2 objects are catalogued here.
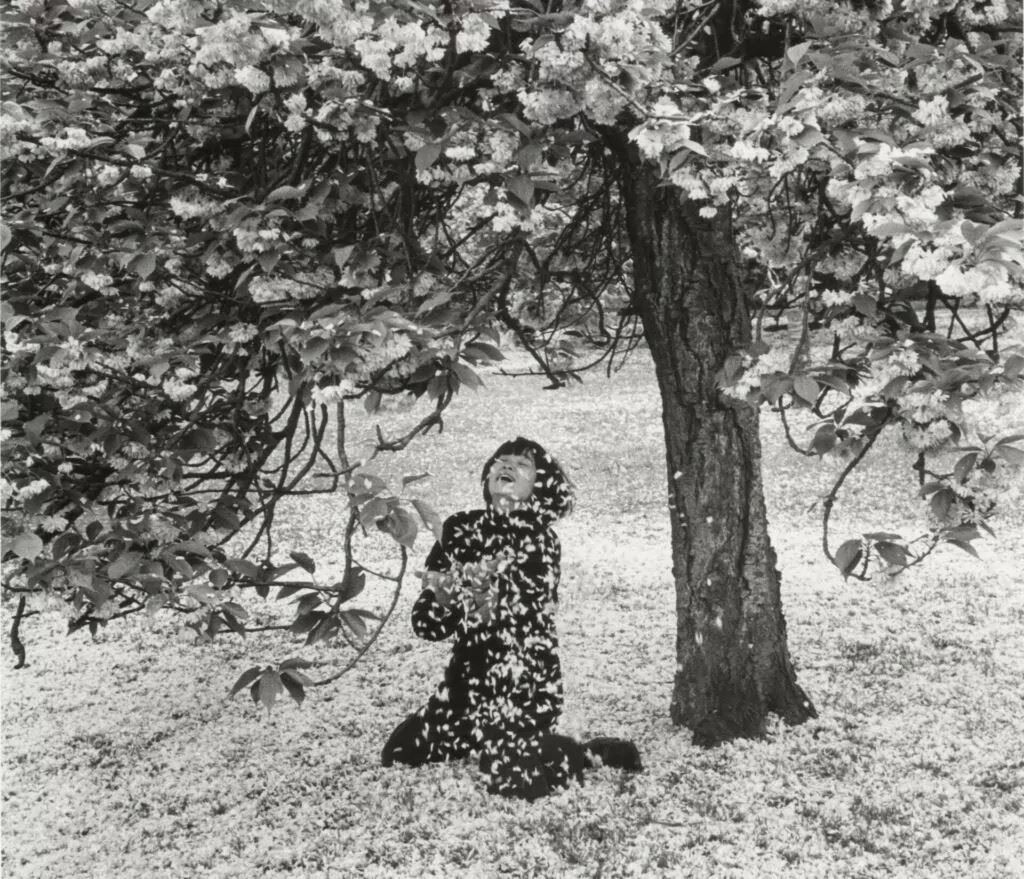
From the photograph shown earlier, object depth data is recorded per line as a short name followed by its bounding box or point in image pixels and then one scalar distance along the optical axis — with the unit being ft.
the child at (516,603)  15.88
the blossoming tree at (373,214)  10.21
